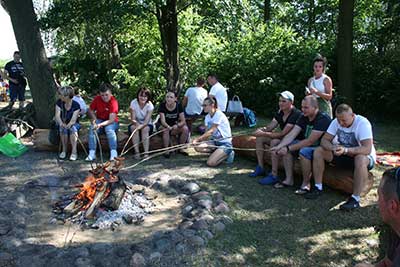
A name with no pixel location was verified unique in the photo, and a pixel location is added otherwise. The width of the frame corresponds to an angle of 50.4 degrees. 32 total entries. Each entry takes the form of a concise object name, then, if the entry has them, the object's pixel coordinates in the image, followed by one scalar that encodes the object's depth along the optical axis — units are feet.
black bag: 22.39
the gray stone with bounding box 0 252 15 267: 11.07
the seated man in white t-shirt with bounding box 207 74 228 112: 27.20
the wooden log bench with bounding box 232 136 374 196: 15.47
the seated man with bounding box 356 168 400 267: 5.85
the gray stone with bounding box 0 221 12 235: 12.82
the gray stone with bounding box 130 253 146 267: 11.02
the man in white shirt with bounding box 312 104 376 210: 14.73
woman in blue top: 21.91
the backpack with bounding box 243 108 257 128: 30.60
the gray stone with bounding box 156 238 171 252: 11.84
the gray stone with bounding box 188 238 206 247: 12.12
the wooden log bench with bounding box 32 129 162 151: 22.65
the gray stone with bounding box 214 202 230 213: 14.65
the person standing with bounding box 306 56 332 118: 20.47
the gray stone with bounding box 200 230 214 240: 12.54
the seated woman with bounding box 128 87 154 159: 22.07
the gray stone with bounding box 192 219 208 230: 13.01
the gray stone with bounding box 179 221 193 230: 13.17
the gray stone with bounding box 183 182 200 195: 16.76
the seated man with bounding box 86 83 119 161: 21.86
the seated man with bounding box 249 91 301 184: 17.97
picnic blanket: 20.14
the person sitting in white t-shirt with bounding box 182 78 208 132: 27.17
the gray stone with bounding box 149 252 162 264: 11.25
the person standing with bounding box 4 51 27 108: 32.78
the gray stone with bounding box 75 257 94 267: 10.84
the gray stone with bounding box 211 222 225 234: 13.05
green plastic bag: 22.68
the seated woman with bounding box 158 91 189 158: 22.54
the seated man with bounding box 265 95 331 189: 16.31
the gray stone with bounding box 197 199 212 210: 14.82
